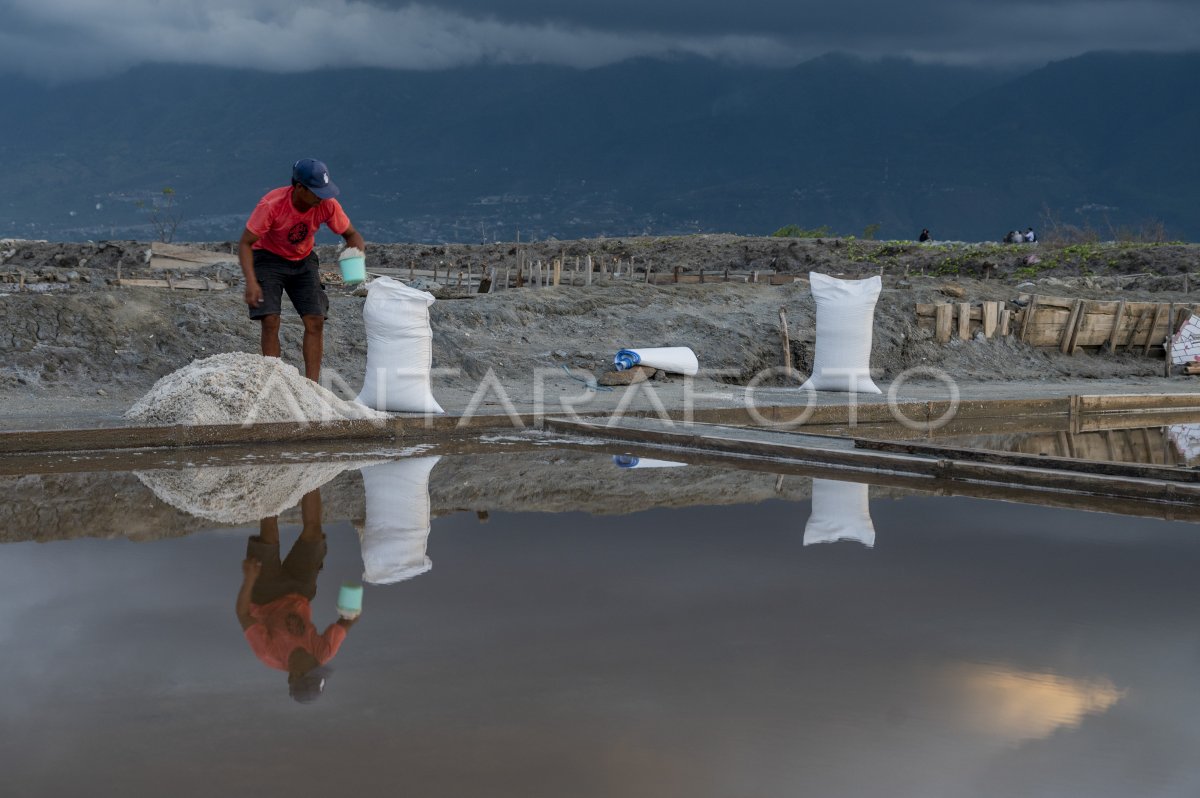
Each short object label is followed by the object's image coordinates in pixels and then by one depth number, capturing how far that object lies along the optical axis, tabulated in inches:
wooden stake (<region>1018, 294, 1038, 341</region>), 568.7
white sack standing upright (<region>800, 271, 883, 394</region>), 416.2
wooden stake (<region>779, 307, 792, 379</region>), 476.7
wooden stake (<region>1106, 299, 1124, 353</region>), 585.6
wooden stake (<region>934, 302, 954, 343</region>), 547.5
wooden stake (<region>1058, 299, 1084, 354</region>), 577.9
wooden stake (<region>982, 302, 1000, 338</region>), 559.5
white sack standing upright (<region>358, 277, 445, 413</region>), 329.1
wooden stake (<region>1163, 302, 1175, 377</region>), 577.9
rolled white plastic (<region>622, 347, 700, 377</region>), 443.8
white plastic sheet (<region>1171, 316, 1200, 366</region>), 579.8
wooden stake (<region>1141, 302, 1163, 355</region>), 596.7
